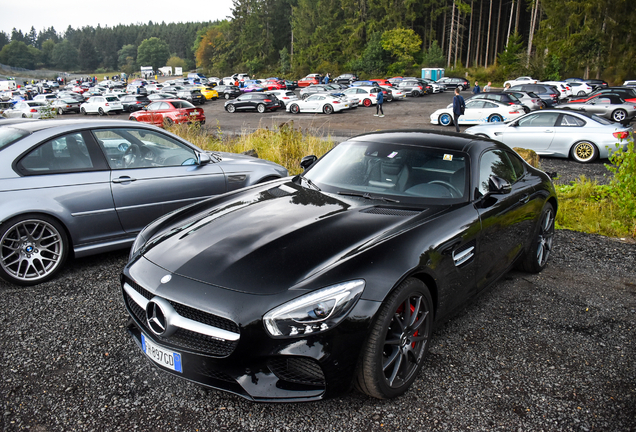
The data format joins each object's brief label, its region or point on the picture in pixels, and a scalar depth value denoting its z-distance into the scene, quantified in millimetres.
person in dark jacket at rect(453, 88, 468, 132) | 18031
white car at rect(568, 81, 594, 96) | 34800
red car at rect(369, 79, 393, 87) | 41769
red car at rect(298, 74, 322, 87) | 57844
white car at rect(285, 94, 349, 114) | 29141
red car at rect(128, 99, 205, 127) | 23472
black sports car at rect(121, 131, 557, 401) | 2443
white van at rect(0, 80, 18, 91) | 75256
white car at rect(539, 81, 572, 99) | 33156
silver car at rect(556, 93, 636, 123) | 21281
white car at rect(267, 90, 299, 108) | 33062
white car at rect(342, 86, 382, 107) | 32875
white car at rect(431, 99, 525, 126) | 19938
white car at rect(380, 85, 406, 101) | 37000
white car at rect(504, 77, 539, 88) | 42072
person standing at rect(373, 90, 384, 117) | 26209
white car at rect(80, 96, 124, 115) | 34531
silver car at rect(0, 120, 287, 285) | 4410
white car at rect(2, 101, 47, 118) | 28541
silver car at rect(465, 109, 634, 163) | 12836
